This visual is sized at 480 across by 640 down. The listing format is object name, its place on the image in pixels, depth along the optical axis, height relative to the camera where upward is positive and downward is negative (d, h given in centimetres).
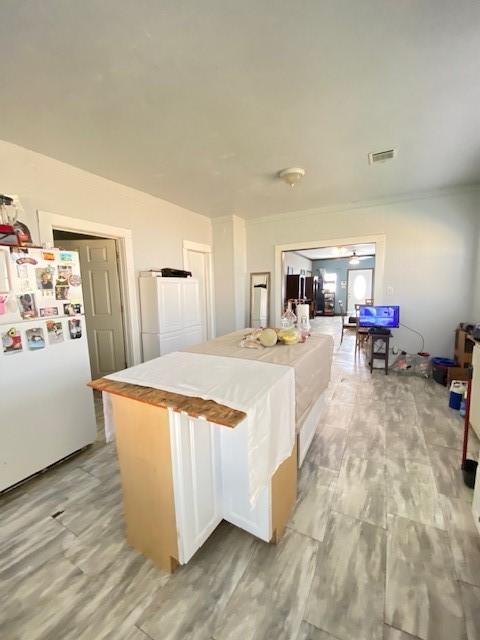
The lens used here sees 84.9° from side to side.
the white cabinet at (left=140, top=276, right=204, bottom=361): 333 -33
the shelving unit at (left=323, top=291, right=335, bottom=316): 1141 -76
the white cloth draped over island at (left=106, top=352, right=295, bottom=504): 110 -46
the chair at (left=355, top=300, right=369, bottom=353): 492 -100
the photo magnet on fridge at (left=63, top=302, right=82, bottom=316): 203 -15
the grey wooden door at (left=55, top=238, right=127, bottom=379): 335 -18
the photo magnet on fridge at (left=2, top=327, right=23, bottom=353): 170 -33
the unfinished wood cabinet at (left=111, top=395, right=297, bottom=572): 115 -95
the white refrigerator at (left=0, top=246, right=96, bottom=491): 173 -52
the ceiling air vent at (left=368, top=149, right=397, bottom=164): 250 +125
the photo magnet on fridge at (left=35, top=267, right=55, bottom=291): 185 +9
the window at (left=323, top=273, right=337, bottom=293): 1144 +14
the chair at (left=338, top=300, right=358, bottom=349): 1108 -98
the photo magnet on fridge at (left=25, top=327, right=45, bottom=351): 181 -33
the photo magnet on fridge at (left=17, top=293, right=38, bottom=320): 177 -10
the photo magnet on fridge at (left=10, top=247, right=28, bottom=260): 172 +26
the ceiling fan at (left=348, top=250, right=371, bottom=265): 853 +91
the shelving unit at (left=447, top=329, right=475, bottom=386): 317 -92
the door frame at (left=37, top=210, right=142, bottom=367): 297 +7
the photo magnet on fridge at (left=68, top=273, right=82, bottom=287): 205 +8
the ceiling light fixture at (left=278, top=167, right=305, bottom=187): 277 +120
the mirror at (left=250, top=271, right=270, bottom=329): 482 -23
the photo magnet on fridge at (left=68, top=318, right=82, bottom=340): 206 -31
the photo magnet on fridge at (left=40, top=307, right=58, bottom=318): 188 -16
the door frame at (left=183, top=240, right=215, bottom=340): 472 -10
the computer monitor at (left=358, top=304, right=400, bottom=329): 377 -47
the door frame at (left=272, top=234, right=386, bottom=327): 398 +50
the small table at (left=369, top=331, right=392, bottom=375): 381 -92
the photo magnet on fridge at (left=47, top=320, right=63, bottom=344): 192 -31
